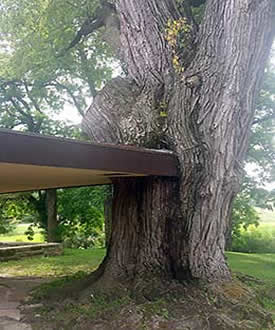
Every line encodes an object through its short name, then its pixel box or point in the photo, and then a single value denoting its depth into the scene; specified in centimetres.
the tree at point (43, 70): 824
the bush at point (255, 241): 1305
